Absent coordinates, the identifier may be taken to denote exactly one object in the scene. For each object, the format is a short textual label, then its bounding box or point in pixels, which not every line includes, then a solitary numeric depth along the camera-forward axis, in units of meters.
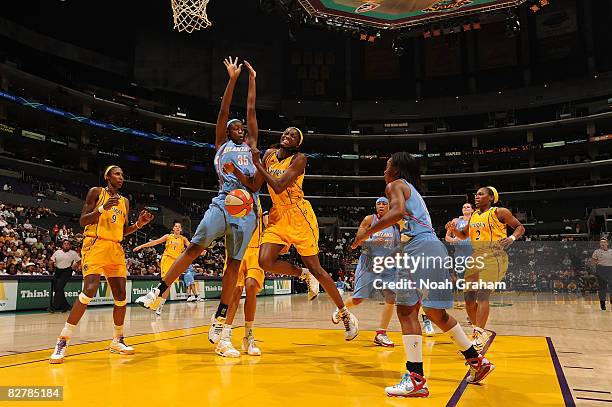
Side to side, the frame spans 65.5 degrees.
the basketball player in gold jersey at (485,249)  5.99
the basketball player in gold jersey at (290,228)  5.37
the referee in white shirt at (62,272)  11.96
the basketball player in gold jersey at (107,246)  5.20
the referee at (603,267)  13.62
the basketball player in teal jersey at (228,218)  4.95
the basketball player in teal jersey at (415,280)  3.54
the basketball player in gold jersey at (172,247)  12.96
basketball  5.09
